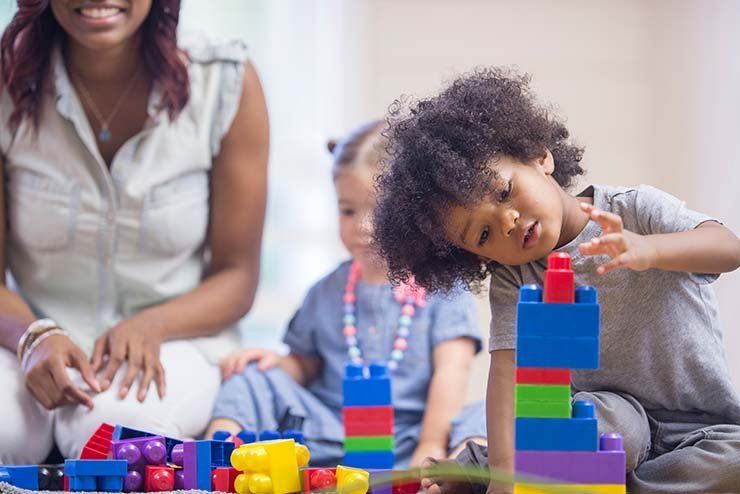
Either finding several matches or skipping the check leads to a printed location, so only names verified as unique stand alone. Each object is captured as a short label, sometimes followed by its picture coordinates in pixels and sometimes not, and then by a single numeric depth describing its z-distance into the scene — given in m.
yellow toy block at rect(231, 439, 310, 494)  2.49
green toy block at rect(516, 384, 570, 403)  2.23
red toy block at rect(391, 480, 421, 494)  2.60
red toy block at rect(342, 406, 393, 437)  2.91
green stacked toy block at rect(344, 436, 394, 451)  2.92
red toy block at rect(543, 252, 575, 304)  2.23
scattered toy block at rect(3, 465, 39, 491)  2.62
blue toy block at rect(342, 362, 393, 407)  2.89
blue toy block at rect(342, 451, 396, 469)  2.91
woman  3.11
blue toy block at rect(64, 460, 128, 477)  2.56
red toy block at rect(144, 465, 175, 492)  2.59
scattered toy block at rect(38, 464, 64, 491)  2.68
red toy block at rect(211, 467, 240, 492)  2.56
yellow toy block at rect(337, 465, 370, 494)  2.46
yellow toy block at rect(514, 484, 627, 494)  2.19
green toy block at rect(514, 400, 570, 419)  2.23
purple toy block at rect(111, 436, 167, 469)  2.62
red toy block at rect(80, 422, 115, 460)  2.74
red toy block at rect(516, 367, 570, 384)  2.23
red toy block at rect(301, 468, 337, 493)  2.55
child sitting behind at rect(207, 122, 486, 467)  3.26
